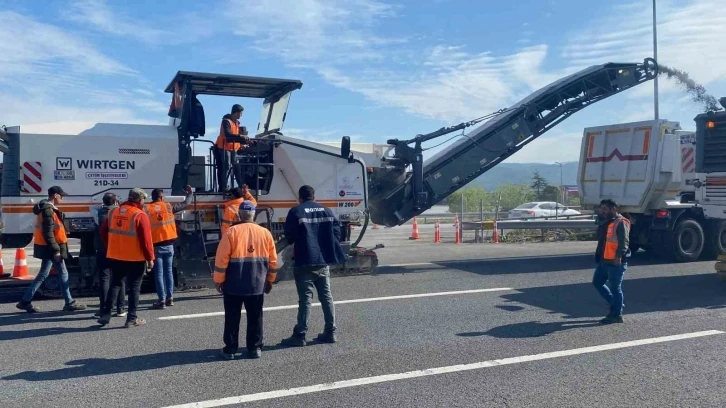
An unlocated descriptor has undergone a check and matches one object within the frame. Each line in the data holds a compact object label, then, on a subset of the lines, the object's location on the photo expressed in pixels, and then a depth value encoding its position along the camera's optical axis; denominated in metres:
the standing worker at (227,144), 9.98
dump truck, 13.64
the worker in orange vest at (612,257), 7.74
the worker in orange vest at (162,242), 8.81
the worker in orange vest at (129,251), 7.64
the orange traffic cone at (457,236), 19.50
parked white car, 27.84
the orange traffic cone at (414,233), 21.45
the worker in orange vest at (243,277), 6.22
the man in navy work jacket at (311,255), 6.77
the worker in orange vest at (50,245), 8.50
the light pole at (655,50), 21.99
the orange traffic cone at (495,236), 19.18
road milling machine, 9.42
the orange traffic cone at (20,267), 11.68
